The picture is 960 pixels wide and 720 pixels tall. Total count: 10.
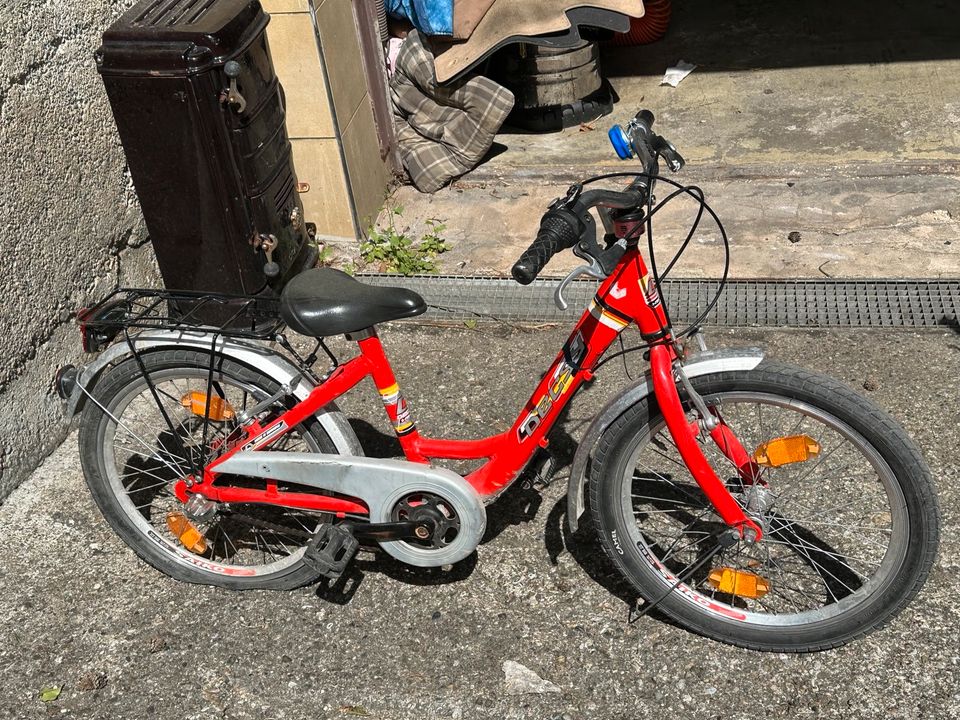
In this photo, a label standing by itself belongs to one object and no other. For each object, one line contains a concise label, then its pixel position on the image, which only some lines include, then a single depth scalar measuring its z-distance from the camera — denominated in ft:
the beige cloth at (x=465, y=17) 17.95
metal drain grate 14.17
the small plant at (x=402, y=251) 16.52
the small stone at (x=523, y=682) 9.66
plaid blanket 18.16
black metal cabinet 12.45
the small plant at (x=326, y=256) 16.83
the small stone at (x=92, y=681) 10.05
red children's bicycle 8.66
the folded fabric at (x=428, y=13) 17.69
